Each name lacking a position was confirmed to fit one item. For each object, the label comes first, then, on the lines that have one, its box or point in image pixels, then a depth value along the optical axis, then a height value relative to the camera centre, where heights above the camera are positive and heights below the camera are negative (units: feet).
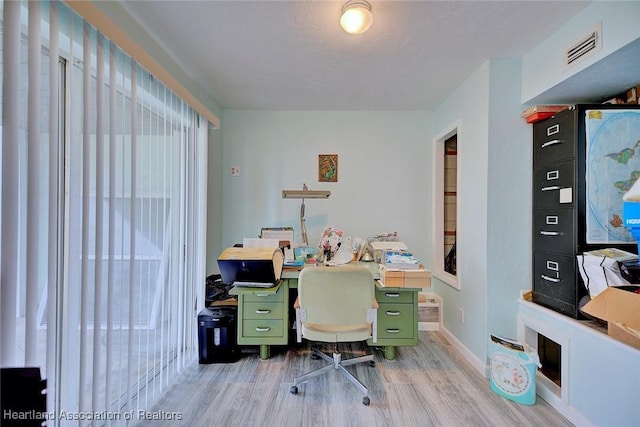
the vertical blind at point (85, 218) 3.21 -0.08
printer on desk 6.54 -1.35
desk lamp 8.73 +0.62
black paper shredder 7.07 -3.34
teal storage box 5.66 -3.47
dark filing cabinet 5.36 +0.13
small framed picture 10.03 +1.78
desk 7.08 -2.79
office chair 5.68 -1.88
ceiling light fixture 4.65 +3.56
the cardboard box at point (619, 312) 4.28 -1.68
